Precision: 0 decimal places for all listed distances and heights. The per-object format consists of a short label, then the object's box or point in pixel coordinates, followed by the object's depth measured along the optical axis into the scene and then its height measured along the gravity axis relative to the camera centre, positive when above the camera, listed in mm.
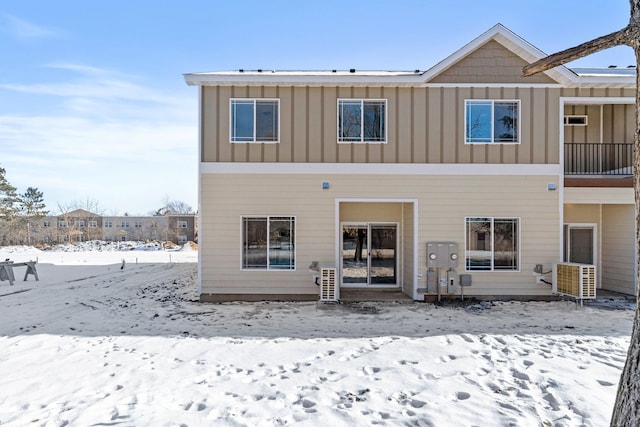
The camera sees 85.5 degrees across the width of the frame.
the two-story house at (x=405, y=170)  9484 +1369
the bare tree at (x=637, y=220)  2432 +12
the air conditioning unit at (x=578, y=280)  8516 -1480
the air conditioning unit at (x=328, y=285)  8938 -1697
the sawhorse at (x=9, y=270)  11922 -1897
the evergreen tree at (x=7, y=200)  30922 +1587
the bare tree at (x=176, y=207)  54625 +1904
